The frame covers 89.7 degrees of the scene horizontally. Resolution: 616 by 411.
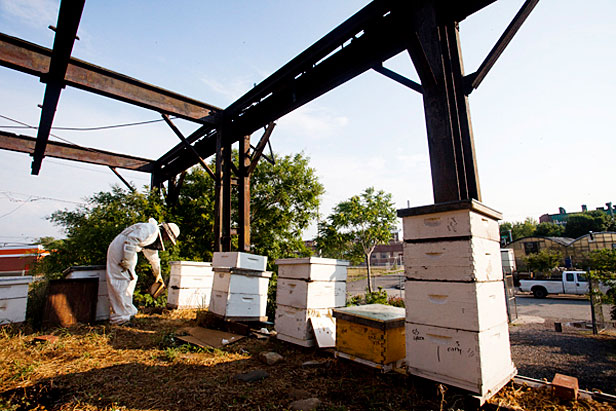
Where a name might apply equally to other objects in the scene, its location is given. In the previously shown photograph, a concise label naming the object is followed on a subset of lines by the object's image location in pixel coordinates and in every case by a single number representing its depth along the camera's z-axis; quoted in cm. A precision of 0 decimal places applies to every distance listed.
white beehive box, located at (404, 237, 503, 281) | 242
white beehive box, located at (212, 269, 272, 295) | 506
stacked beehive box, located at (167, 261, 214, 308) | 653
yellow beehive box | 301
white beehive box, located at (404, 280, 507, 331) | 234
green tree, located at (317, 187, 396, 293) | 1722
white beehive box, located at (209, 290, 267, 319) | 500
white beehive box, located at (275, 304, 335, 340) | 418
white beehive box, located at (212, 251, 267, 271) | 532
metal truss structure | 335
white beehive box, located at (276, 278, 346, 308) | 427
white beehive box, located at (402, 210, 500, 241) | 248
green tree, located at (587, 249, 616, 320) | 708
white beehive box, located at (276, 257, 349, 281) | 430
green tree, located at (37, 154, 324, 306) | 752
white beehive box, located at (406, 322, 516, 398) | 228
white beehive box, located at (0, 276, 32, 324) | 469
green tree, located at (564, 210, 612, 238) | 4234
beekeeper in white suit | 542
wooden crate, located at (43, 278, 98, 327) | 512
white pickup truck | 1580
